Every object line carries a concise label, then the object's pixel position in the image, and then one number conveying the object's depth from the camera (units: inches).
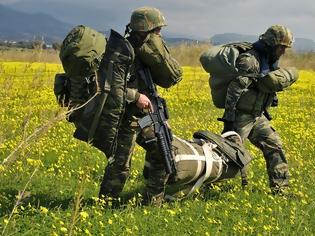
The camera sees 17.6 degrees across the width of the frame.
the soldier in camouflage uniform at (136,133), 446.9
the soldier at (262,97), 544.8
